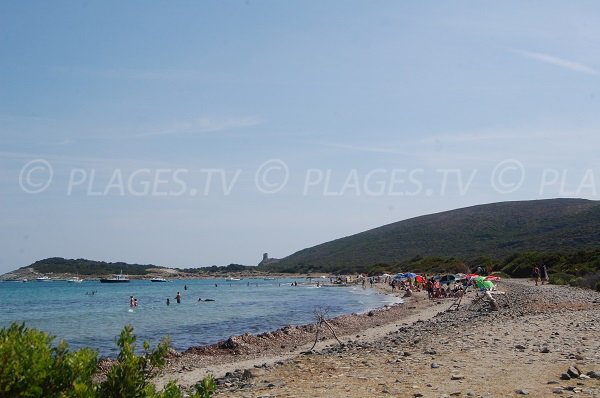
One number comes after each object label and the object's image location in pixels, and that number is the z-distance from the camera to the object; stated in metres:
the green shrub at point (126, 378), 4.22
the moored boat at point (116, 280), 132.25
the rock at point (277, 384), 9.91
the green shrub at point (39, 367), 3.72
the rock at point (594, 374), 8.42
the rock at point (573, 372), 8.60
